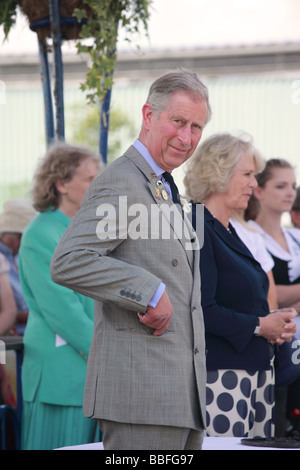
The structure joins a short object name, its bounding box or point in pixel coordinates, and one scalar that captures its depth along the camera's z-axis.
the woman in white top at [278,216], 7.15
